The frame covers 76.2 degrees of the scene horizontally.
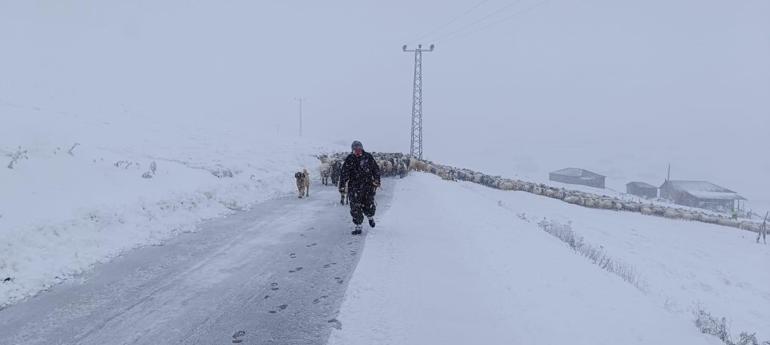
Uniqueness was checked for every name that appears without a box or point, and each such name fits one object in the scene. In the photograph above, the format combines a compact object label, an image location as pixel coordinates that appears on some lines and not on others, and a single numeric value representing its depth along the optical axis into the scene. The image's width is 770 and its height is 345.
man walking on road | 9.75
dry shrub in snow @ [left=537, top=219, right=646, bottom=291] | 9.38
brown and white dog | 15.25
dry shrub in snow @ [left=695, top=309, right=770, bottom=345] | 5.88
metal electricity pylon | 37.46
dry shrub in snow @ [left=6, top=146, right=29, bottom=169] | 10.77
